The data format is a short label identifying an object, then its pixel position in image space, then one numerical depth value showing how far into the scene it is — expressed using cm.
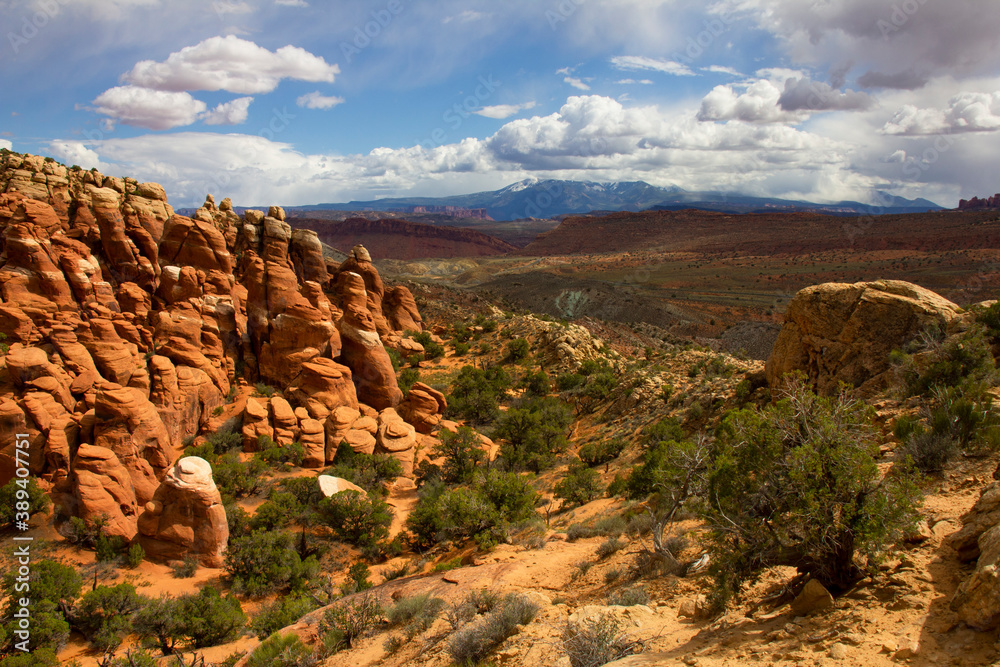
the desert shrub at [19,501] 1445
